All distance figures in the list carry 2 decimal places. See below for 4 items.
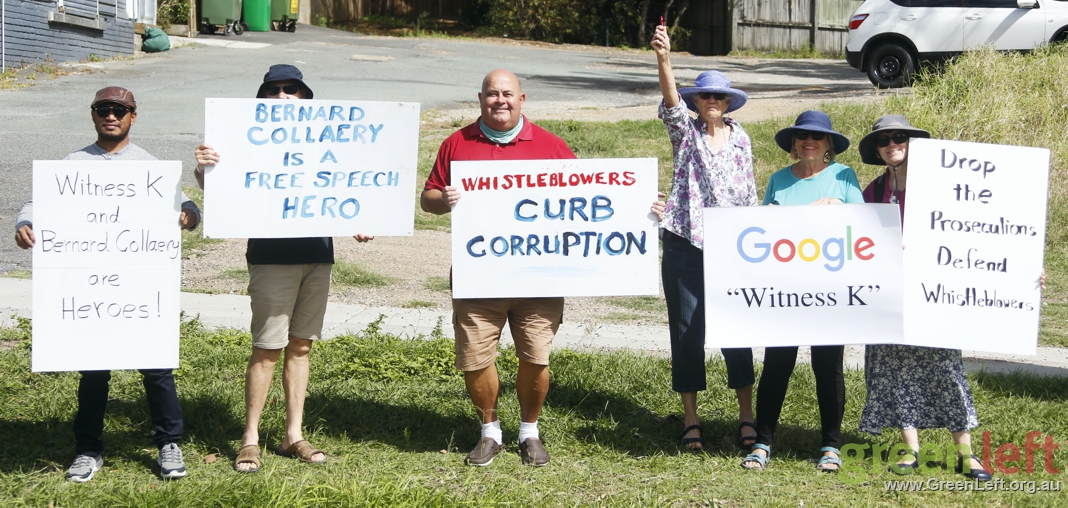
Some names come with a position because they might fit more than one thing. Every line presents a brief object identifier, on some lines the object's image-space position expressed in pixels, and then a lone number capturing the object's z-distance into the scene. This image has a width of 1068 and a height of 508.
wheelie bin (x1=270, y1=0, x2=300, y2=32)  25.58
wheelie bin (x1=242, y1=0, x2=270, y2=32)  24.58
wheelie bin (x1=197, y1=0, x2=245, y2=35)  23.20
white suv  15.12
